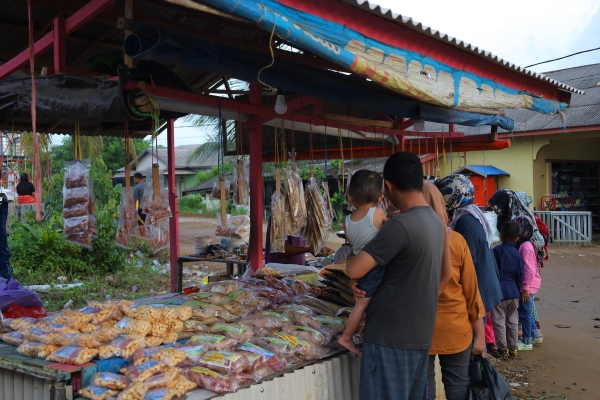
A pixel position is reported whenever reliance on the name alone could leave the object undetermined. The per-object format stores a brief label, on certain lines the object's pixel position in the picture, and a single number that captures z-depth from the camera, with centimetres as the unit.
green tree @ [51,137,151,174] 2934
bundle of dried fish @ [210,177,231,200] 386
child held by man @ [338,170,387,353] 248
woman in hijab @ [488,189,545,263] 541
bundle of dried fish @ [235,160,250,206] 391
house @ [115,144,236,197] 3388
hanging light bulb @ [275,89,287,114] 381
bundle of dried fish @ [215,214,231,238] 389
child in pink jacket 521
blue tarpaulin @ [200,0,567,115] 218
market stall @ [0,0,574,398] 238
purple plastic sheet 333
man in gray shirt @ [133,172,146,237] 878
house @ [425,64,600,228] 1430
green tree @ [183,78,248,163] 860
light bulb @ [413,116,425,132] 450
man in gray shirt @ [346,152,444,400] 225
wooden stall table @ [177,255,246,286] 586
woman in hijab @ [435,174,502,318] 306
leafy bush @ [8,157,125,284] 873
